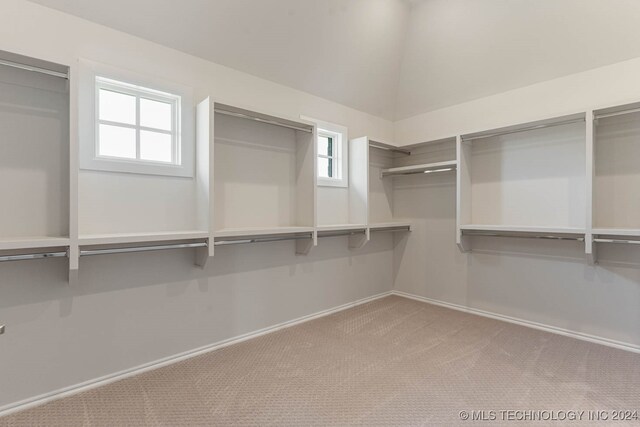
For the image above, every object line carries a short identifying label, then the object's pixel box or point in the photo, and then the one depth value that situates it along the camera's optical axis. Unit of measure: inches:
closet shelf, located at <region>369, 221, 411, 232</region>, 140.3
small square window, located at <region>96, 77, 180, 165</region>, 84.6
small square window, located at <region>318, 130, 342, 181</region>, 141.0
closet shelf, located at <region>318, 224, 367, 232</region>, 119.0
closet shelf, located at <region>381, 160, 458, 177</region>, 135.2
